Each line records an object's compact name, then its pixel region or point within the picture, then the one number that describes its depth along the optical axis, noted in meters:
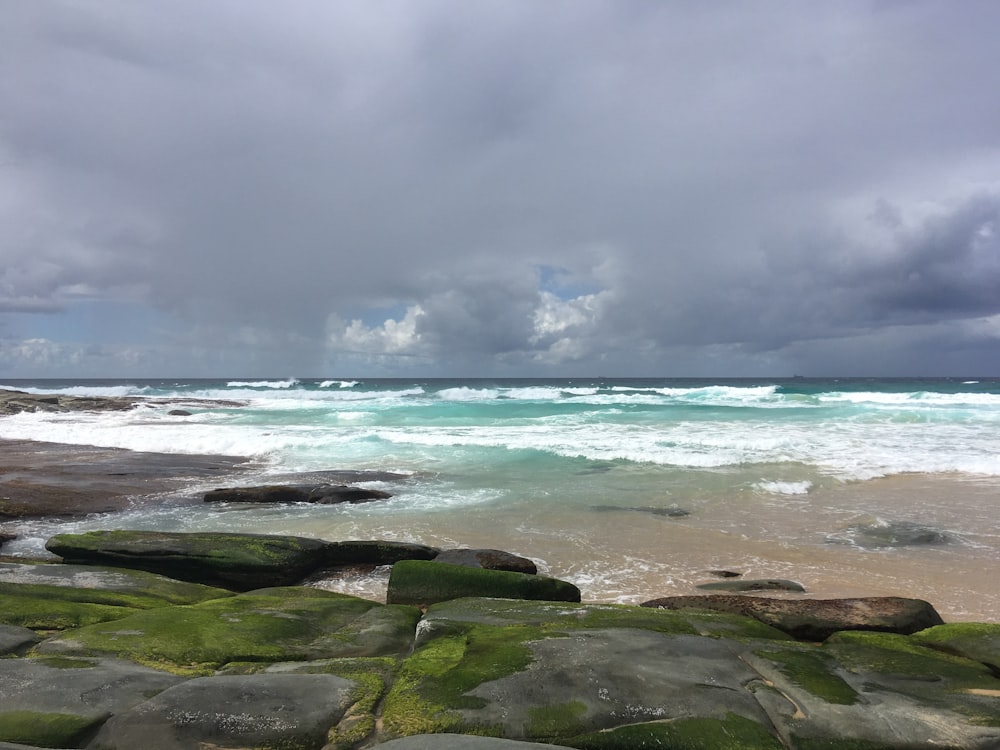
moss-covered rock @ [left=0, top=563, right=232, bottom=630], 5.07
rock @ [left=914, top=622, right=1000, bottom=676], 4.71
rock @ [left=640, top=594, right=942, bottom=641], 5.55
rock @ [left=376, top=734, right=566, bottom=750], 3.04
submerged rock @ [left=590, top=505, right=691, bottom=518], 12.20
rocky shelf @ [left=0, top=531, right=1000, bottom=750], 3.30
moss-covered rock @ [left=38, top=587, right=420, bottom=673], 4.36
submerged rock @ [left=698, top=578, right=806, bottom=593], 7.69
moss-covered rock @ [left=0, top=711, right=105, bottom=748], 3.10
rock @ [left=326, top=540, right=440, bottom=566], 8.74
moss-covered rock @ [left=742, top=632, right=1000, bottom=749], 3.38
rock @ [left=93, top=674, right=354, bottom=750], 3.15
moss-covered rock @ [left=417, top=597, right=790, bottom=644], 4.97
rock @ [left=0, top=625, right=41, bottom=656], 4.34
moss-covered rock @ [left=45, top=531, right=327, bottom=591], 7.93
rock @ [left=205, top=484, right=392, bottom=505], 13.26
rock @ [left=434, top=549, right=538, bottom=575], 7.98
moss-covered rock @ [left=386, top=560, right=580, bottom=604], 6.61
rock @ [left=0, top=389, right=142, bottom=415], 40.20
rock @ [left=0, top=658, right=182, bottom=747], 3.17
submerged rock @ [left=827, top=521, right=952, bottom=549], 10.13
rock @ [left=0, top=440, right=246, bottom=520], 12.38
